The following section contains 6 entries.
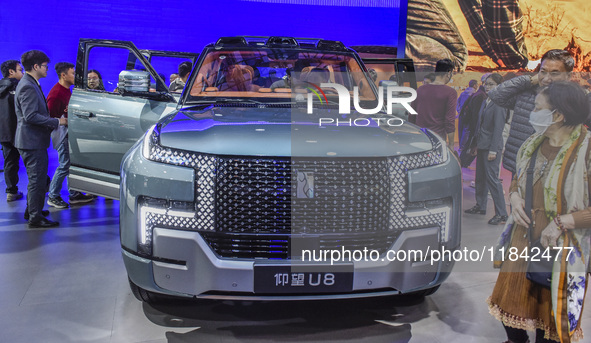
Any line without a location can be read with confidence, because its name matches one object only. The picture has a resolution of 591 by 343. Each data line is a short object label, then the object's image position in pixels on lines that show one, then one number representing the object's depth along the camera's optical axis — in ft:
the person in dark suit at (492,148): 17.04
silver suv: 7.58
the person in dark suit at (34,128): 15.03
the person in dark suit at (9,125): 19.72
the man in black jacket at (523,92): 7.95
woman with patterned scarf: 6.54
